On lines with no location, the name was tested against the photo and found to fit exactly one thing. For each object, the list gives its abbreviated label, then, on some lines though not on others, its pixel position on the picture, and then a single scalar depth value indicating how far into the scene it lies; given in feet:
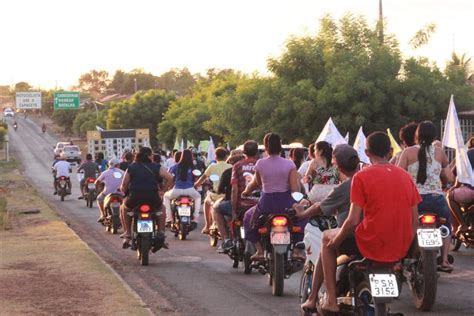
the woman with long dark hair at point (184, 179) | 67.77
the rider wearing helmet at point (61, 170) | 127.75
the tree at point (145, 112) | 333.21
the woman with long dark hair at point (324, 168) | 43.41
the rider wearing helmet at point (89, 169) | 112.88
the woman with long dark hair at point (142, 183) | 54.85
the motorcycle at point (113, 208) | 75.00
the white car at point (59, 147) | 277.60
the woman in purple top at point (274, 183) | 42.75
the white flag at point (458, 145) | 51.57
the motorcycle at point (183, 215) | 68.28
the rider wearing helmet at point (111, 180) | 75.15
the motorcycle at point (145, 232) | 53.62
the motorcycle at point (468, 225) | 53.83
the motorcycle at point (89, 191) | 112.78
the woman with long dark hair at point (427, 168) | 40.42
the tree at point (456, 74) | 148.87
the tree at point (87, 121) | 405.80
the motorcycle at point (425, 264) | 37.04
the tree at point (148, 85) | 649.61
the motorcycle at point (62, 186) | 127.65
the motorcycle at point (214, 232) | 56.24
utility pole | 145.28
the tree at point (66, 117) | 473.67
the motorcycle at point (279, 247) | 41.01
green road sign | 311.47
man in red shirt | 27.68
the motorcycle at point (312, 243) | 31.99
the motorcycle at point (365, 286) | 26.99
